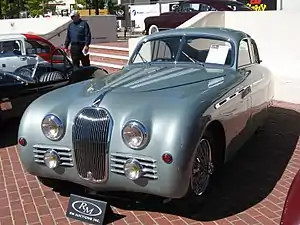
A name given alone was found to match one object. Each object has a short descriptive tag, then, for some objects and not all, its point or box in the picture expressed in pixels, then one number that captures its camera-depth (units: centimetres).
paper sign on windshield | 518
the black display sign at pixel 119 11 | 3184
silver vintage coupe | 351
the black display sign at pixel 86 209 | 371
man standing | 1011
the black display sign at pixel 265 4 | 2164
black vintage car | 617
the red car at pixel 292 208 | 235
